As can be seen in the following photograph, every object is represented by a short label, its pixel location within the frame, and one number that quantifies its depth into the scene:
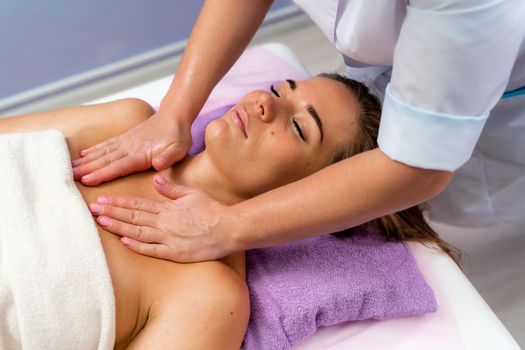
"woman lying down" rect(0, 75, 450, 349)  1.12
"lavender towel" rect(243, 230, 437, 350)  1.26
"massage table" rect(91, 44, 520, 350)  1.30
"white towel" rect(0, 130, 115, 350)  1.10
